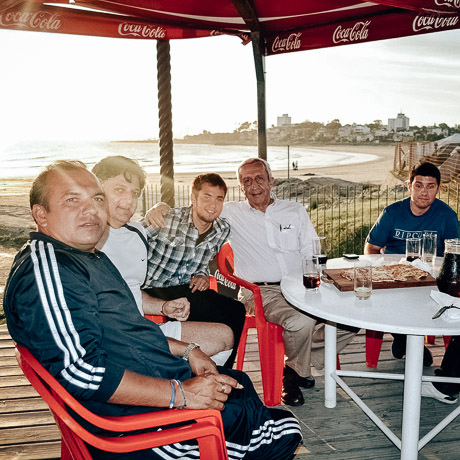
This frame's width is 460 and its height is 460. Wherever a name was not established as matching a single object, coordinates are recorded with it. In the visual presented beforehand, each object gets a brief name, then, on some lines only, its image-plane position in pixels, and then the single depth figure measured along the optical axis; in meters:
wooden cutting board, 2.12
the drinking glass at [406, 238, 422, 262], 2.53
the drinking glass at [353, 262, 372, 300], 1.98
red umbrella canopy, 3.12
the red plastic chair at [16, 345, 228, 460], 1.08
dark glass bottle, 1.87
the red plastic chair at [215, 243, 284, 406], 2.55
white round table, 1.69
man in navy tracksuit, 1.09
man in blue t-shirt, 3.08
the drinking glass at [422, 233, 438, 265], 2.47
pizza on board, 2.21
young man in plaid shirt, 2.62
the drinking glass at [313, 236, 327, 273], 2.35
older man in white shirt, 3.08
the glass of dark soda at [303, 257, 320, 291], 2.16
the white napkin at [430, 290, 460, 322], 1.71
